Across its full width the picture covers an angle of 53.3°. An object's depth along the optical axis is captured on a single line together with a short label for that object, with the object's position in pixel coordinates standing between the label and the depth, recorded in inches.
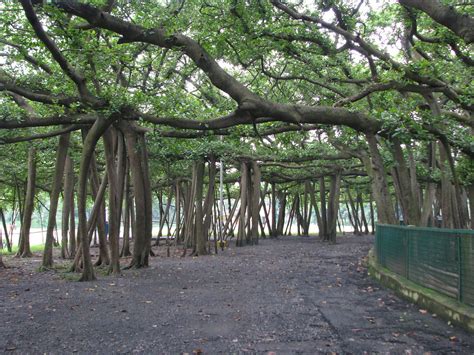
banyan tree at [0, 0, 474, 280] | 293.4
